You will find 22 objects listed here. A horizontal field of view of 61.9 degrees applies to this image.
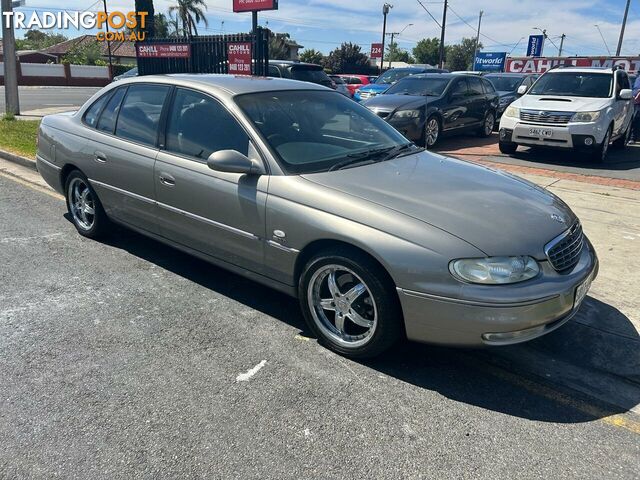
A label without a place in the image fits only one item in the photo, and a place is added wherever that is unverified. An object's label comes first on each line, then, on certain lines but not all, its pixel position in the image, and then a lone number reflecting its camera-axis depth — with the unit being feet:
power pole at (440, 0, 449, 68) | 121.37
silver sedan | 9.34
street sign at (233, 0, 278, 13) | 39.81
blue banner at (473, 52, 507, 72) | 118.93
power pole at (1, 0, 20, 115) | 40.44
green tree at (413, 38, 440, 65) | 339.79
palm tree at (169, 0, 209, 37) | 196.65
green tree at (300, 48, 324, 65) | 229.45
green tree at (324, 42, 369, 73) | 200.54
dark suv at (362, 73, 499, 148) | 33.81
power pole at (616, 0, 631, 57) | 133.18
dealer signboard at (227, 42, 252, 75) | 38.22
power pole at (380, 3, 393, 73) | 144.36
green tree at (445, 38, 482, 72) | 326.42
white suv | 30.71
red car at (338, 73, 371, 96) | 92.11
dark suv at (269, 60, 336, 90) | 43.57
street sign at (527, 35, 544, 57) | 115.03
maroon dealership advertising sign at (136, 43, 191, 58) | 43.52
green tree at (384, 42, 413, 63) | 351.01
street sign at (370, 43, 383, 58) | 131.21
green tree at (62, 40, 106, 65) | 156.35
